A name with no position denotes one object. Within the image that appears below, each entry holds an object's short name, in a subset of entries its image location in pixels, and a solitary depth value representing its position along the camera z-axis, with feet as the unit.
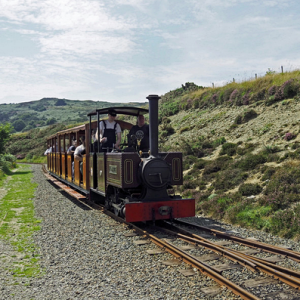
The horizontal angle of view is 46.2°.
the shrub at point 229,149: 53.31
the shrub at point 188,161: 55.47
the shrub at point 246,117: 68.47
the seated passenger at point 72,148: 46.66
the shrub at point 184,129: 81.52
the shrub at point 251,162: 42.80
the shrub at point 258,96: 74.23
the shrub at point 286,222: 24.81
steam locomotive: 25.73
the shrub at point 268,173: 37.32
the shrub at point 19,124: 355.60
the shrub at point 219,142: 61.93
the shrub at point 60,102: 524.93
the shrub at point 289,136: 49.34
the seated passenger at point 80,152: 38.96
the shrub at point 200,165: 52.05
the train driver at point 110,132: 32.41
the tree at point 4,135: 89.43
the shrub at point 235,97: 80.26
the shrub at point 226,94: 86.17
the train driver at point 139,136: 29.78
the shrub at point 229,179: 39.65
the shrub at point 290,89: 65.05
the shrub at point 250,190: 35.19
